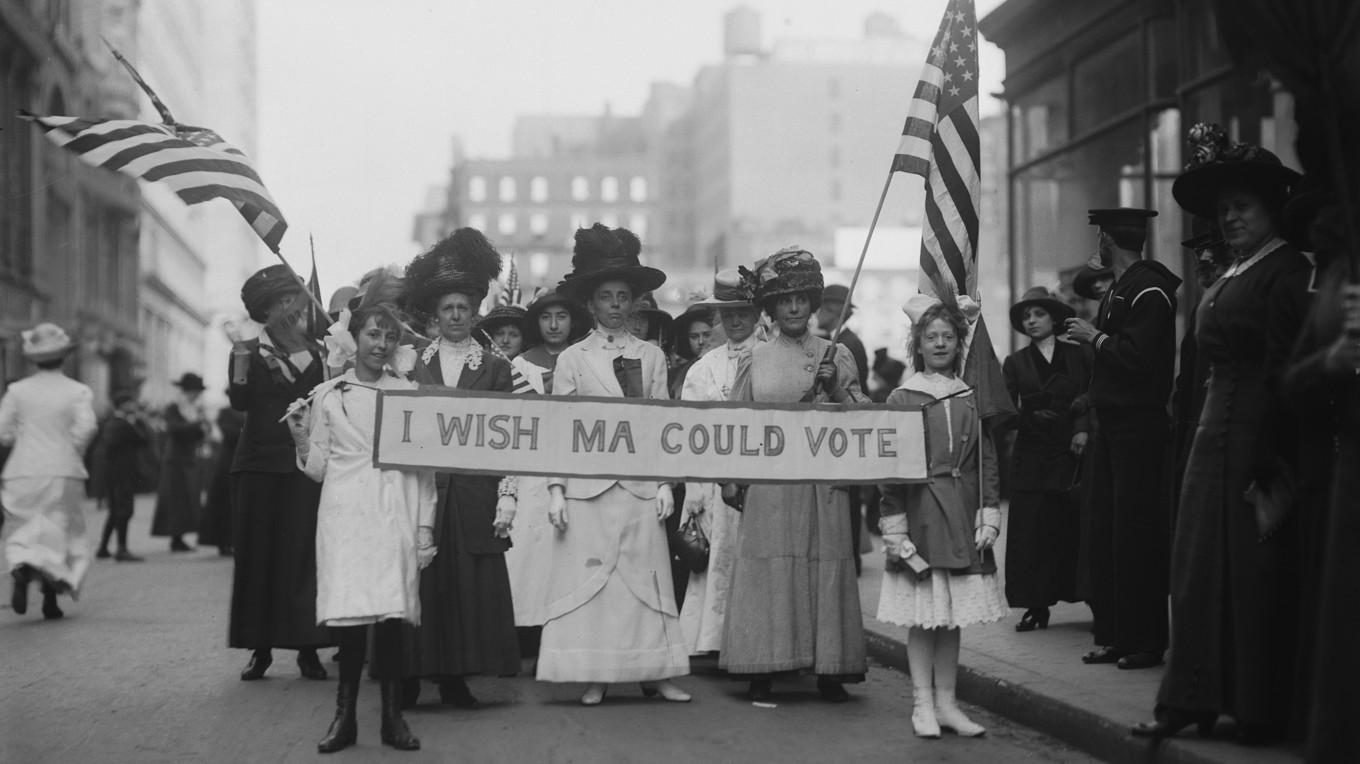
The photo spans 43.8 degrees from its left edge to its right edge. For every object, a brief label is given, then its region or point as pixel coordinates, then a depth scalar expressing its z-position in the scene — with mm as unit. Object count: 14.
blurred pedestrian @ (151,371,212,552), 20156
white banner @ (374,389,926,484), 7602
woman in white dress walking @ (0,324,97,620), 12445
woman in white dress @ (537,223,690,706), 8383
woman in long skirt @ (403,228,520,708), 8156
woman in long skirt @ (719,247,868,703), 8359
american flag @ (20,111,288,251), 7809
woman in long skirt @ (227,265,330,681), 9359
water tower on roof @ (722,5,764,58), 114562
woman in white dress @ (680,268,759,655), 9320
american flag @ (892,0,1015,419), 8273
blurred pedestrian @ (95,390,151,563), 18688
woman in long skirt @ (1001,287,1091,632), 10281
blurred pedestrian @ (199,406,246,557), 18734
